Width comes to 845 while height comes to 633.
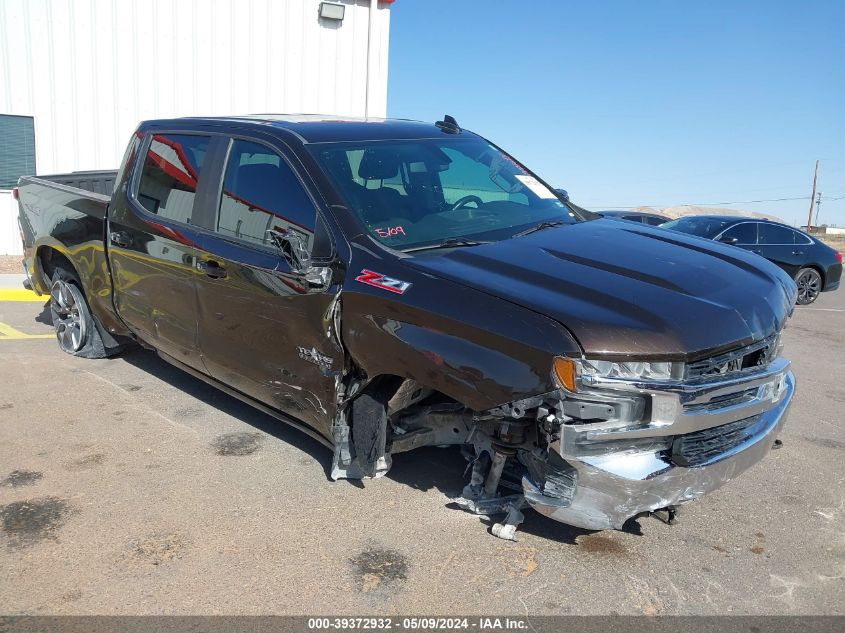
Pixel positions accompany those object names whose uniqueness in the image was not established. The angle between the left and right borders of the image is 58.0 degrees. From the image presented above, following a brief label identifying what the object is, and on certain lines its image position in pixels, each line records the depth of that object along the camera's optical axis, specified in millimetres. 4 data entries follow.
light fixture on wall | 14164
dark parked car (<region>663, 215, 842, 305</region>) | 12562
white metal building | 12273
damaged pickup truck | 3021
